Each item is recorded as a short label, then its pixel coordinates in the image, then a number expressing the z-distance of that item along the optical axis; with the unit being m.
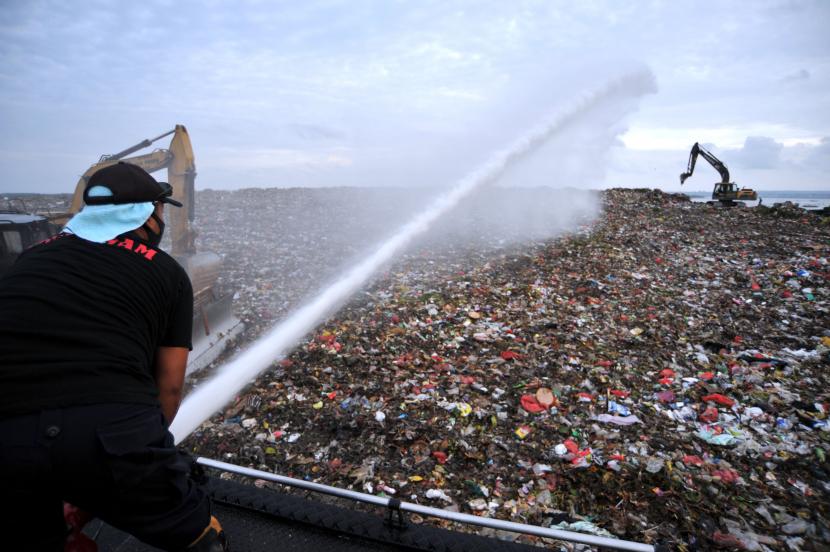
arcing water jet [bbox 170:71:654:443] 4.27
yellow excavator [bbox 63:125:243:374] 6.43
